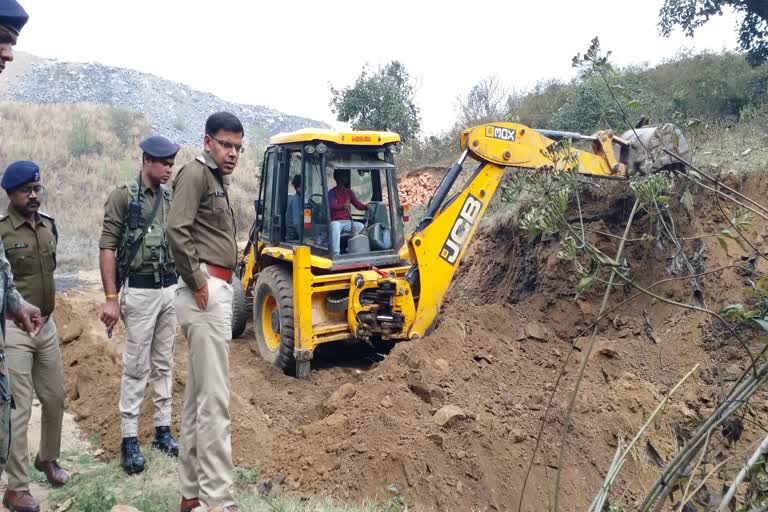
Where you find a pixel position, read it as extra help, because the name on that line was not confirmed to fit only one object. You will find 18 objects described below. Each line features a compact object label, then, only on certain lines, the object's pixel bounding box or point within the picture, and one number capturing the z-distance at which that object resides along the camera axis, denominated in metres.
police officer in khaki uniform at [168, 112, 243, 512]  3.31
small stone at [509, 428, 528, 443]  4.49
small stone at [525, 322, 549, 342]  6.37
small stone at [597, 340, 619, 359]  5.64
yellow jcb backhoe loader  6.19
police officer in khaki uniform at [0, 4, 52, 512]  2.57
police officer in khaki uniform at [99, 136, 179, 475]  4.37
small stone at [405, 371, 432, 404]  5.17
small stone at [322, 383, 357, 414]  5.20
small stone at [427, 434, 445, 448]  4.36
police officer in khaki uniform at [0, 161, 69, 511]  3.68
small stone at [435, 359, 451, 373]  5.58
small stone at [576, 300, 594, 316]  6.64
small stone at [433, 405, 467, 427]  4.59
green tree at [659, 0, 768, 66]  12.38
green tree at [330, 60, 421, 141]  19.00
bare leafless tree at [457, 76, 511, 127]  19.95
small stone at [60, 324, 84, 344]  6.92
